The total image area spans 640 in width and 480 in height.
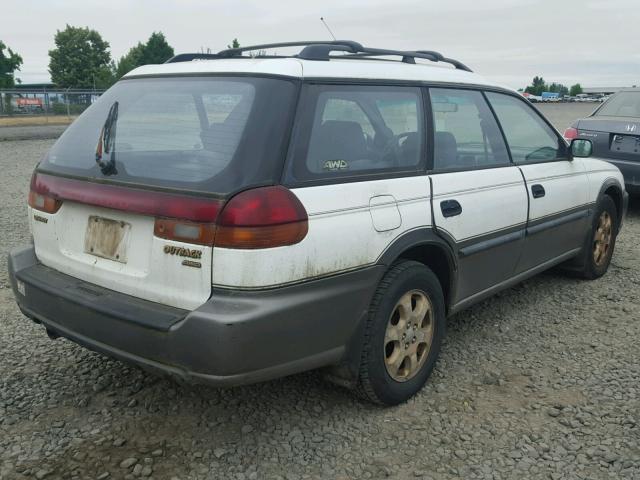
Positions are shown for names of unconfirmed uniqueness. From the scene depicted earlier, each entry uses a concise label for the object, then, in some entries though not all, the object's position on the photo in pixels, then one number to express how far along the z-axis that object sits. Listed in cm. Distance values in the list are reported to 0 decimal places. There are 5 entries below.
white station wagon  252
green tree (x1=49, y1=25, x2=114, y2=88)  7450
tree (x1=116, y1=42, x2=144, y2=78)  8494
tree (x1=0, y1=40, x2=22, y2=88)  6378
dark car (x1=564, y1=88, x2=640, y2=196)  759
